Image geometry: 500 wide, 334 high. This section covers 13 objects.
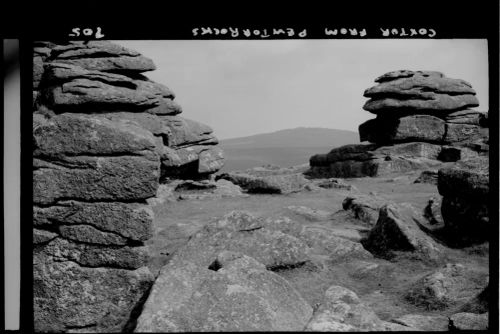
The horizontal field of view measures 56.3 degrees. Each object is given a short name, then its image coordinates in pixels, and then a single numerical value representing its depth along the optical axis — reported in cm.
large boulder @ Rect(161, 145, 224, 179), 3306
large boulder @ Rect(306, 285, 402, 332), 856
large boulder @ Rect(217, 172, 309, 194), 2861
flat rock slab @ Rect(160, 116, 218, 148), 3559
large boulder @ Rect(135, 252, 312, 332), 849
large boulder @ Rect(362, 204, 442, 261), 1402
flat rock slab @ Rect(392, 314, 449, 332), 953
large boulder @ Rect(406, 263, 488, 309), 1091
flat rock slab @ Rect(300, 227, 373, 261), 1433
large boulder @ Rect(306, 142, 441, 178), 3862
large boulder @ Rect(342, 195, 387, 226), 1877
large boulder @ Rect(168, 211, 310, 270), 1257
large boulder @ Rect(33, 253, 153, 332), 1059
